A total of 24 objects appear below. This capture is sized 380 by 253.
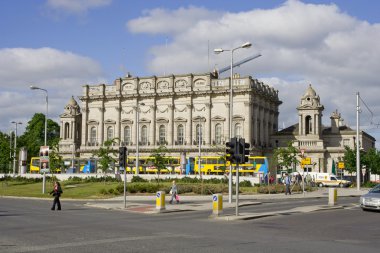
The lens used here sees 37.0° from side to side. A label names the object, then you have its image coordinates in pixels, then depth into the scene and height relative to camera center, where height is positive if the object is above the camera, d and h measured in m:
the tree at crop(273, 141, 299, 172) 65.81 +0.86
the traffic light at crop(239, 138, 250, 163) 27.39 +0.54
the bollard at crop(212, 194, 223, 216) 27.50 -1.99
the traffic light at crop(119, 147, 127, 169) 35.75 +0.34
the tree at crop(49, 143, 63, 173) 67.69 +0.25
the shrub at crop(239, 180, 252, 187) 65.44 -2.32
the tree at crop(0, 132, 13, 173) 80.06 +1.25
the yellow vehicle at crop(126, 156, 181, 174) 89.00 -0.55
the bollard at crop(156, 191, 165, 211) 31.80 -2.15
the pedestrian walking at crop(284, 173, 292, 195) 52.19 -2.04
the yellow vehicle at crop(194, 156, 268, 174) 82.81 -0.42
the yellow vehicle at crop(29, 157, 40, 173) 99.06 -0.43
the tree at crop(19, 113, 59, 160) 117.94 +6.89
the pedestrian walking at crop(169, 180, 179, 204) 38.97 -2.00
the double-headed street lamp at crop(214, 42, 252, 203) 37.48 +7.58
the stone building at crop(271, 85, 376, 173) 106.56 +5.53
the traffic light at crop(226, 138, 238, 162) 27.44 +0.72
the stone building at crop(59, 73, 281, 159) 106.88 +9.80
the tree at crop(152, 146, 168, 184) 71.25 +0.09
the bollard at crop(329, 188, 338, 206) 35.56 -2.10
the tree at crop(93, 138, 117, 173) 70.88 +0.37
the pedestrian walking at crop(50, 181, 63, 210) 32.84 -1.79
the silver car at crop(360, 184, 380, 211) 29.61 -1.94
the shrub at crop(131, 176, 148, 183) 70.62 -2.08
